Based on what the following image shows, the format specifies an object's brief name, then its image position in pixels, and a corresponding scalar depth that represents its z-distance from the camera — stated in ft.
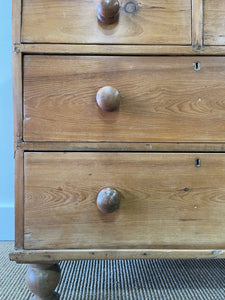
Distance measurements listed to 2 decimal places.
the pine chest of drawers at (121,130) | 1.93
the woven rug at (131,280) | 2.35
